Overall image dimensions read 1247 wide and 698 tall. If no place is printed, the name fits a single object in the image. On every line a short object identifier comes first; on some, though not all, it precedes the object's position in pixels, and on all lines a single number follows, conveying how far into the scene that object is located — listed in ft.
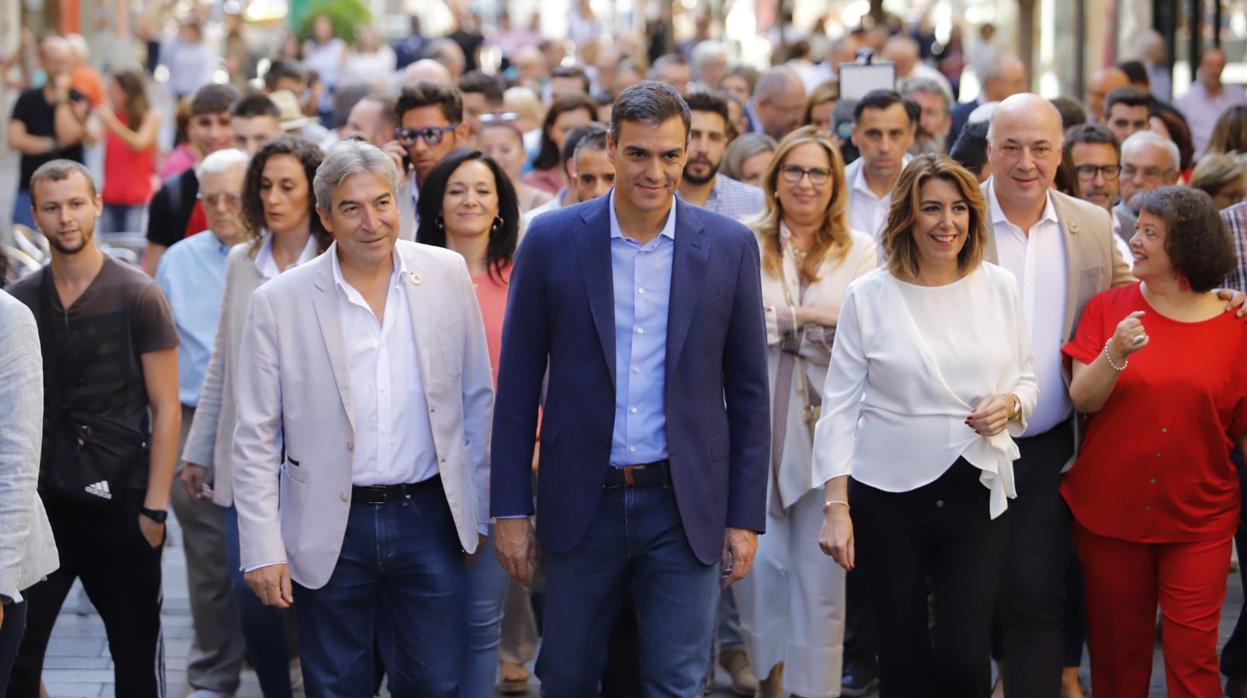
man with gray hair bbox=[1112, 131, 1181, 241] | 50.93
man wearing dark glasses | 49.45
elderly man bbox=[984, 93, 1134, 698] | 37.72
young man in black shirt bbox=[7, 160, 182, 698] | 37.82
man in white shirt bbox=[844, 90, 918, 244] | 49.58
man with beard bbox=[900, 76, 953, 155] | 63.04
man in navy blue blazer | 31.70
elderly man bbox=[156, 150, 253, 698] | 44.18
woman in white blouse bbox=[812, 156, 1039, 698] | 35.21
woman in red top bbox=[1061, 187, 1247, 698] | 37.00
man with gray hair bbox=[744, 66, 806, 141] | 68.11
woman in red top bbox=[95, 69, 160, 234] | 90.27
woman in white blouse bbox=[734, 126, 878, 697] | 41.14
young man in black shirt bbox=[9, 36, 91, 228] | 90.57
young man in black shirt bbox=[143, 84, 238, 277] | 50.98
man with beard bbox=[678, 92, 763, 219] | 50.18
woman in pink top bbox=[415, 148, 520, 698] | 41.49
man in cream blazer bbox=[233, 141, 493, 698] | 32.83
